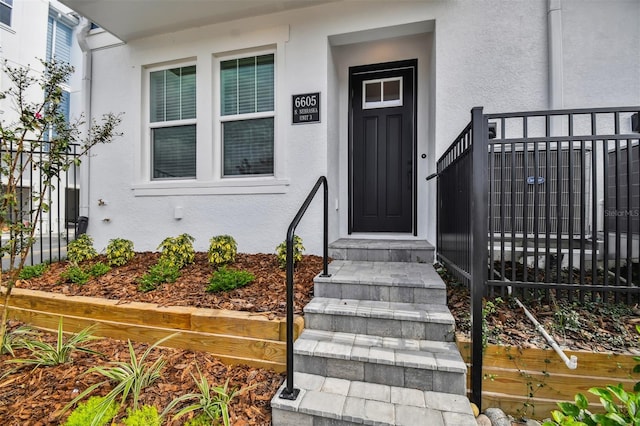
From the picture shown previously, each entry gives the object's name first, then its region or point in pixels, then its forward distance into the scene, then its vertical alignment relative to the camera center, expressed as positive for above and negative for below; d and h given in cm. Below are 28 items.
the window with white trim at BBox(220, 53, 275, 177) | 370 +131
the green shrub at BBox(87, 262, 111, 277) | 311 -60
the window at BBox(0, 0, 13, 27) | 786 +565
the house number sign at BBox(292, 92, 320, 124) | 344 +130
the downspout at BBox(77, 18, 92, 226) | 426 +174
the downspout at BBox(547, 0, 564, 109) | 290 +166
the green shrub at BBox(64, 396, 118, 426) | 134 -96
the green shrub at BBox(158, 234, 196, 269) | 327 -42
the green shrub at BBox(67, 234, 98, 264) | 360 -45
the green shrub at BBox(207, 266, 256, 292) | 256 -59
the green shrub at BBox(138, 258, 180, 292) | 268 -60
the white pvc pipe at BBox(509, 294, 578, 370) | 158 -76
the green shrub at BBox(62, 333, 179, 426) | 157 -97
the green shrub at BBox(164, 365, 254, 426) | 149 -104
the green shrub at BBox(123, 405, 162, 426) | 132 -95
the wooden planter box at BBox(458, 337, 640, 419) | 165 -95
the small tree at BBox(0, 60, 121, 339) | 196 +45
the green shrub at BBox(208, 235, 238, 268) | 323 -42
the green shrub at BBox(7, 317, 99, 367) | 192 -95
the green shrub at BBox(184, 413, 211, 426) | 145 -106
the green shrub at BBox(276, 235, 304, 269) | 304 -40
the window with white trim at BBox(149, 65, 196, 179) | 399 +131
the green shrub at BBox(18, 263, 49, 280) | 312 -63
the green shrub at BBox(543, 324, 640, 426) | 97 -70
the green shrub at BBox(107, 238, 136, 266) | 346 -46
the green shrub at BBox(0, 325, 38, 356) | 202 -93
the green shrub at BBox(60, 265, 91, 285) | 290 -62
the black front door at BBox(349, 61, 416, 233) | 383 +92
